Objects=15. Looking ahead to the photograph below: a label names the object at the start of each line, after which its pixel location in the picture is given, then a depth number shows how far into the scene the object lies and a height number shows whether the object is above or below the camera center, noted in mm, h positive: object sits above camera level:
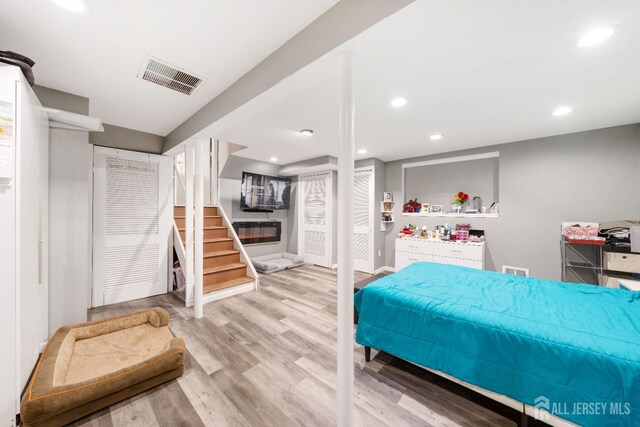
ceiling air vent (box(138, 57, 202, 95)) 1888 +1192
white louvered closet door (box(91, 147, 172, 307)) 3174 -174
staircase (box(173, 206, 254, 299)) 3655 -740
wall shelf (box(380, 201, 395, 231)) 5145 +16
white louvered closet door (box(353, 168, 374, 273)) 4969 -142
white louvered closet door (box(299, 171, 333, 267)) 5426 -92
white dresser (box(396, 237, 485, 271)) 3829 -676
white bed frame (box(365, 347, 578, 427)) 1263 -1123
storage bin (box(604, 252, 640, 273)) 2654 -552
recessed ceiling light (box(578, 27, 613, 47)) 1447 +1144
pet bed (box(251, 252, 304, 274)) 4957 -1129
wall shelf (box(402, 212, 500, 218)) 4016 -16
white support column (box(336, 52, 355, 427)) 1321 -256
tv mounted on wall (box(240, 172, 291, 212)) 5105 +492
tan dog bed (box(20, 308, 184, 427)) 1401 -1172
